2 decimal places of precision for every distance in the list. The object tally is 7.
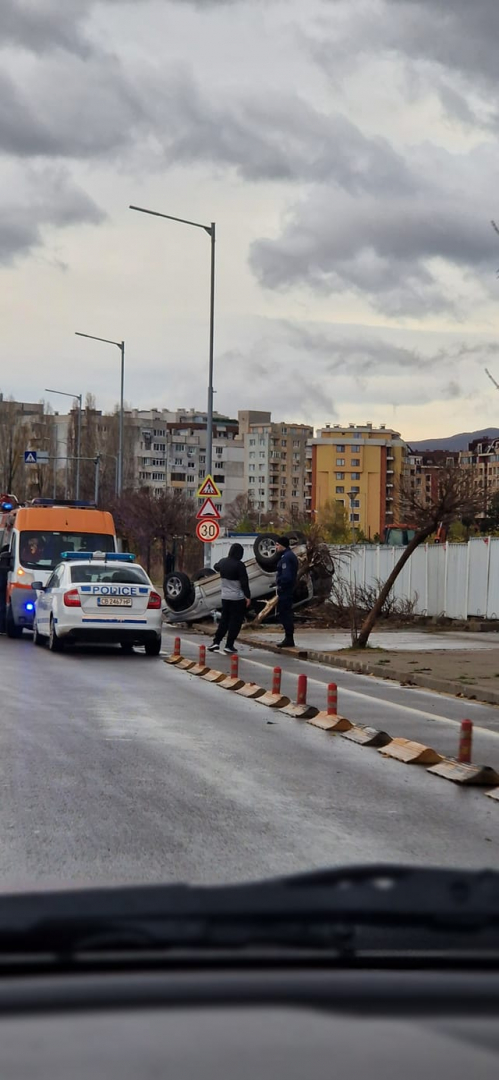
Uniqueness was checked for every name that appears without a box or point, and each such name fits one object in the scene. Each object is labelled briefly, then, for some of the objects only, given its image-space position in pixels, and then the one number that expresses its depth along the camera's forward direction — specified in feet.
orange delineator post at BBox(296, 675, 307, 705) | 48.52
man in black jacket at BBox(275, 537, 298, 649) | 81.56
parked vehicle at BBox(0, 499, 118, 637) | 90.33
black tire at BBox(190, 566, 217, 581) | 110.49
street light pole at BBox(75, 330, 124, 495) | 192.65
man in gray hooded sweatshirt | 77.77
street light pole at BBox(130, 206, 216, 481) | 124.79
